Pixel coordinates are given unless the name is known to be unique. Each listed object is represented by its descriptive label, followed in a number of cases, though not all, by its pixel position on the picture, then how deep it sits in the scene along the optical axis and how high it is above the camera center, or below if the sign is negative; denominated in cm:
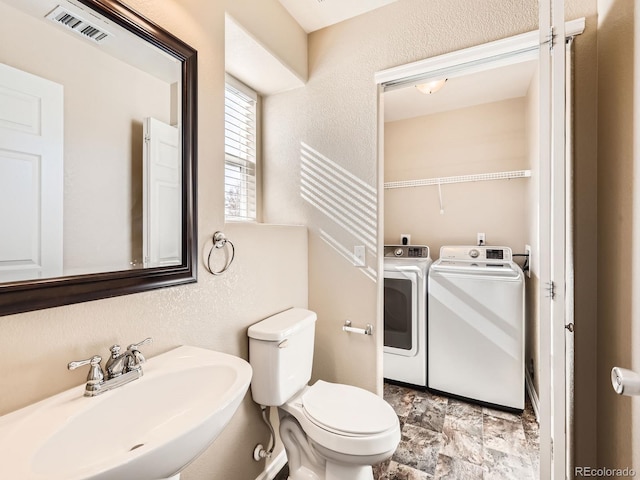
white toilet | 120 -78
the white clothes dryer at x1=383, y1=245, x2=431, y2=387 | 238 -67
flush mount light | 215 +112
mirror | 74 +26
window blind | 181 +57
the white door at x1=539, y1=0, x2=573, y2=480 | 88 +0
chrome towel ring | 125 -2
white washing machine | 207 -68
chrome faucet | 81 -38
